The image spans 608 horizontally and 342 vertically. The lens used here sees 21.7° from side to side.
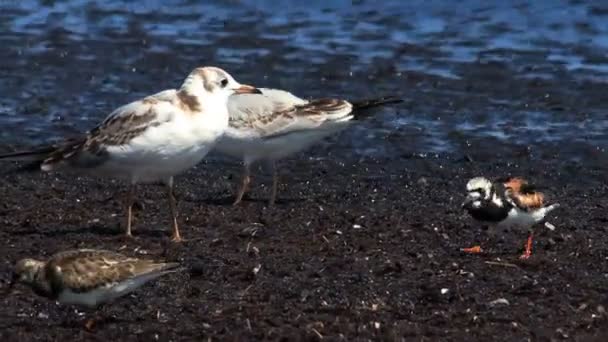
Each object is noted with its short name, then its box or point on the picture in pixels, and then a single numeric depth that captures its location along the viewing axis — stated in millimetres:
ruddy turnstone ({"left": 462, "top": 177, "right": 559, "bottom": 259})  11430
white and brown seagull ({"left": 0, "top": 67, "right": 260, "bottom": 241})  11805
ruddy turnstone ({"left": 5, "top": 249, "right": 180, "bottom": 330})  9828
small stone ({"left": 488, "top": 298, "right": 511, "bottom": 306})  10242
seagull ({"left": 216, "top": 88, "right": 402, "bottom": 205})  13555
